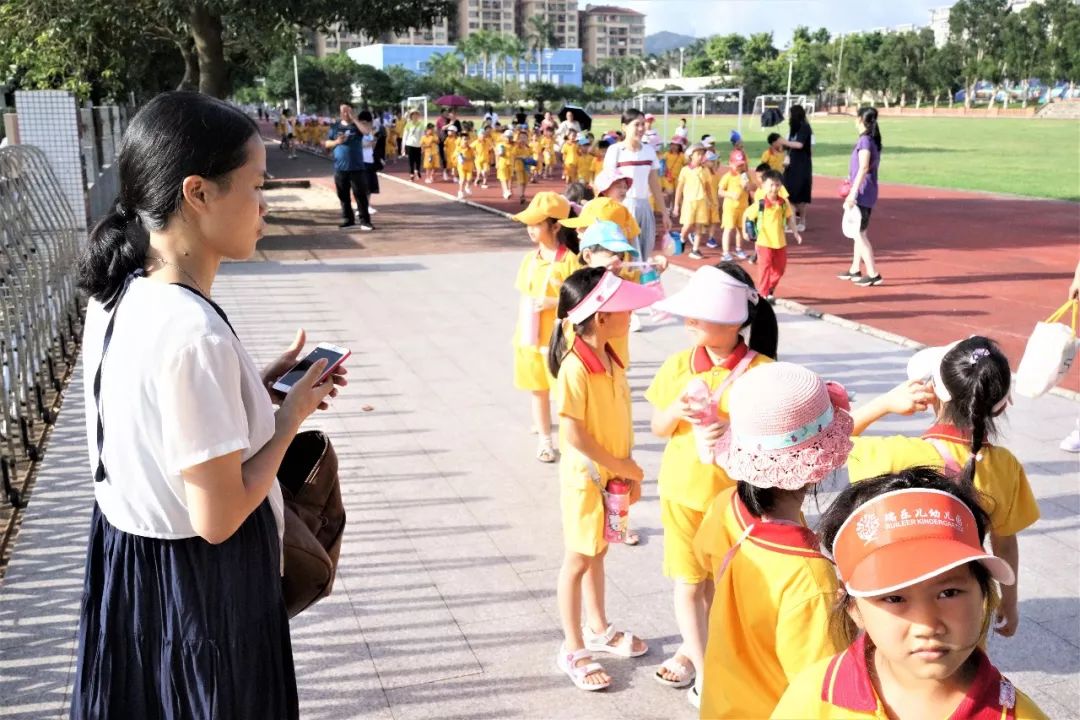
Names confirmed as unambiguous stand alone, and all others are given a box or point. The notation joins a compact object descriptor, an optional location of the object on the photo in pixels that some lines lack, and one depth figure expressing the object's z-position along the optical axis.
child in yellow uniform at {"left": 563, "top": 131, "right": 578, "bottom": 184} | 20.06
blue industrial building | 129.62
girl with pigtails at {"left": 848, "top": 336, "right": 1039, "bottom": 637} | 2.83
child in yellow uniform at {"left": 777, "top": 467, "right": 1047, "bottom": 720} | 1.46
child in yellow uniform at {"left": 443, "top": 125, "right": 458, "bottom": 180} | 23.48
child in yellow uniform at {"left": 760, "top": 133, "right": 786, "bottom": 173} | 14.80
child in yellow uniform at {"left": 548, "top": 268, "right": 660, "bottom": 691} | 3.31
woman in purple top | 10.52
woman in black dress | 14.30
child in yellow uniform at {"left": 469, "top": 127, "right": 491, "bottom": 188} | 22.06
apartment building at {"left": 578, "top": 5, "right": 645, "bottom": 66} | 196.88
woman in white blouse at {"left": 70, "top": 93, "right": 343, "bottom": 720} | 1.75
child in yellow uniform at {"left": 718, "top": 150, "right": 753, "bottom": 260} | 11.95
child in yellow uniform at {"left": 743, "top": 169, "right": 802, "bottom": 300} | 9.21
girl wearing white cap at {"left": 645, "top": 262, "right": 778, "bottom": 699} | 3.19
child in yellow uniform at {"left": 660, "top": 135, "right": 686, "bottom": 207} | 18.11
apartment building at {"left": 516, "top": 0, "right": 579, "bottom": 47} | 182.38
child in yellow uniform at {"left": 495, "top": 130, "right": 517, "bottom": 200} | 20.28
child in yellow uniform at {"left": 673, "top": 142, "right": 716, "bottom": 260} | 12.51
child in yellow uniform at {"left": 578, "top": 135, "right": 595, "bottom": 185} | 19.25
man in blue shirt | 14.67
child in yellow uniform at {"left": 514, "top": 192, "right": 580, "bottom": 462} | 5.33
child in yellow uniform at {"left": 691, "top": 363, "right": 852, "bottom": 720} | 2.17
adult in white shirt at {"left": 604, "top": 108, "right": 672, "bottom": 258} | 9.05
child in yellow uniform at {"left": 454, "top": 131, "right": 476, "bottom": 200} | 20.19
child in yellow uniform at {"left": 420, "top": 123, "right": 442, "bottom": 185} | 24.88
